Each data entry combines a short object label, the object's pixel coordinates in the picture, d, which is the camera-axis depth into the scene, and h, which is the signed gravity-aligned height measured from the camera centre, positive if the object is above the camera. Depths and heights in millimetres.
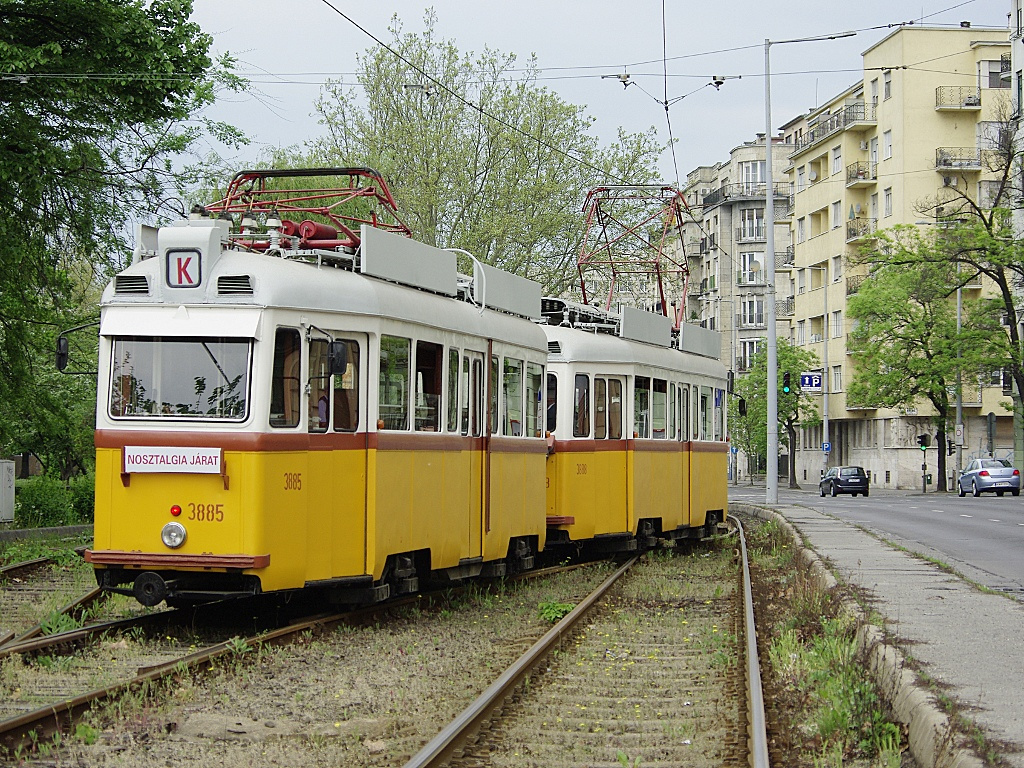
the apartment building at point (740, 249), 108562 +16613
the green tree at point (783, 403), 83438 +3834
